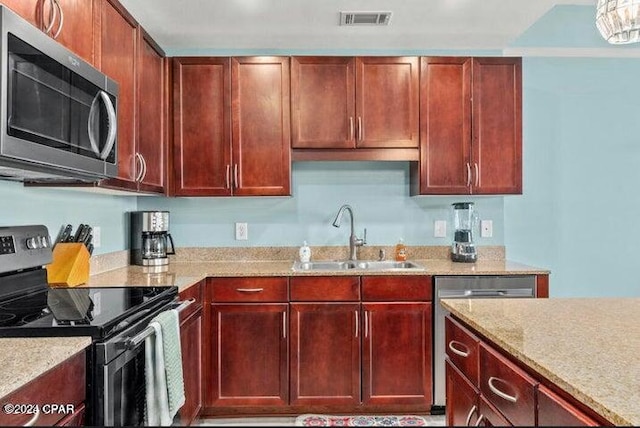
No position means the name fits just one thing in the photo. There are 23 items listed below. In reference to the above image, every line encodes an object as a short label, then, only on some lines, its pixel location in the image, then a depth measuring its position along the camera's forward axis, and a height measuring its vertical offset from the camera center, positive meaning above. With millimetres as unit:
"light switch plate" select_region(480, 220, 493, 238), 3195 -95
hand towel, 1551 -567
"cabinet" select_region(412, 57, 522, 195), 2893 +567
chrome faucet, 3072 -177
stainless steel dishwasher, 2578 -431
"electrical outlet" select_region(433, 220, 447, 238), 3170 -88
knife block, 1999 -216
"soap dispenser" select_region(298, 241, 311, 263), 3020 -253
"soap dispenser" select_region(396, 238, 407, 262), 3035 -250
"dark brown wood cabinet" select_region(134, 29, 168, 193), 2447 +593
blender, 2992 -124
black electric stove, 1259 -312
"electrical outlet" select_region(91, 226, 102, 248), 2493 -103
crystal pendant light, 1425 +645
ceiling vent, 2607 +1193
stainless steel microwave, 1240 +355
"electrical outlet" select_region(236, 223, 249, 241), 3158 -97
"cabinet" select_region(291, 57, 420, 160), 2875 +742
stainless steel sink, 3004 -332
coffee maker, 2793 -127
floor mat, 2527 -1185
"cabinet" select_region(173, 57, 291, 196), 2867 +632
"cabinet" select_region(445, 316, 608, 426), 952 -460
